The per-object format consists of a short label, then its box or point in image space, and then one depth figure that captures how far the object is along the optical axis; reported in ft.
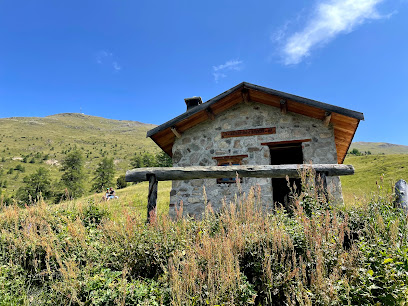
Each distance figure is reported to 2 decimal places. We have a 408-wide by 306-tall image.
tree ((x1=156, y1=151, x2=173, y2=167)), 160.97
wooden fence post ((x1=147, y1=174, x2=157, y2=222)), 15.62
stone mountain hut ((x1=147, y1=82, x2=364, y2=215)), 25.96
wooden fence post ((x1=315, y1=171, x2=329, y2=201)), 13.62
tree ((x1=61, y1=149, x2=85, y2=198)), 152.46
